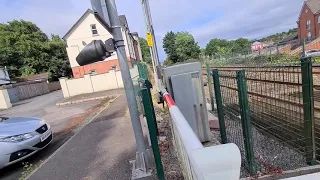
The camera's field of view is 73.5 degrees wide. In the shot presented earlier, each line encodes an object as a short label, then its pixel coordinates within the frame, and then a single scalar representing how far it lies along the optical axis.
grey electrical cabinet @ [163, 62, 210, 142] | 3.50
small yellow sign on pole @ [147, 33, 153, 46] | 10.07
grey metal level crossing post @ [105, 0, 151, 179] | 3.04
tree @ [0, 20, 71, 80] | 42.62
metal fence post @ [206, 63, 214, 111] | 7.26
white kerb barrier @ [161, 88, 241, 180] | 0.88
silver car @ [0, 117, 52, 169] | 4.76
